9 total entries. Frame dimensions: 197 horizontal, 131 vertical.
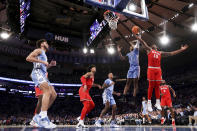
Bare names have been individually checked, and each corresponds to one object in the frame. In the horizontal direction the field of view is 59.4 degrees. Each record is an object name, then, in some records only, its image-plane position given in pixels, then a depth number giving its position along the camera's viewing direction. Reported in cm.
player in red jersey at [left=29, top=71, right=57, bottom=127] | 580
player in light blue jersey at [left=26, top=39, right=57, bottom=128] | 446
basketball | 640
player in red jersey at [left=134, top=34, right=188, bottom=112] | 634
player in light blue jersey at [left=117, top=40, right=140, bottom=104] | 704
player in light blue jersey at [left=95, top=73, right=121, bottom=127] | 792
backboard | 536
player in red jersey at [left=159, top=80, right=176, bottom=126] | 870
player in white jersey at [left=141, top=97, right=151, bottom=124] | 1196
